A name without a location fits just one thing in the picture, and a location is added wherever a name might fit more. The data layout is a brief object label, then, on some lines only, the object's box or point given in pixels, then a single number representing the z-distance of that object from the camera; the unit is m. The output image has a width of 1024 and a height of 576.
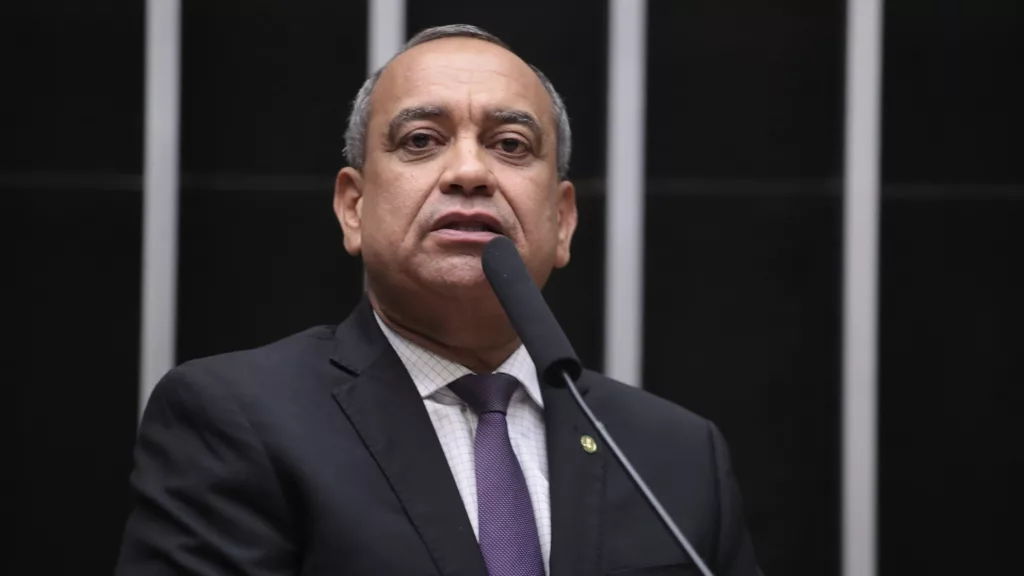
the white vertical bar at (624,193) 9.30
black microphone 2.64
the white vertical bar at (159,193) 9.05
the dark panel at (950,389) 9.55
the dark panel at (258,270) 9.32
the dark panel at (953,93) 9.52
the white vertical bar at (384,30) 9.09
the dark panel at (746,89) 9.52
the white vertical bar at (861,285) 9.33
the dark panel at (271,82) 9.32
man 3.42
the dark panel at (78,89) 9.20
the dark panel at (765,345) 9.52
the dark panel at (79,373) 9.18
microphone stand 2.59
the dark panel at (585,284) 9.41
